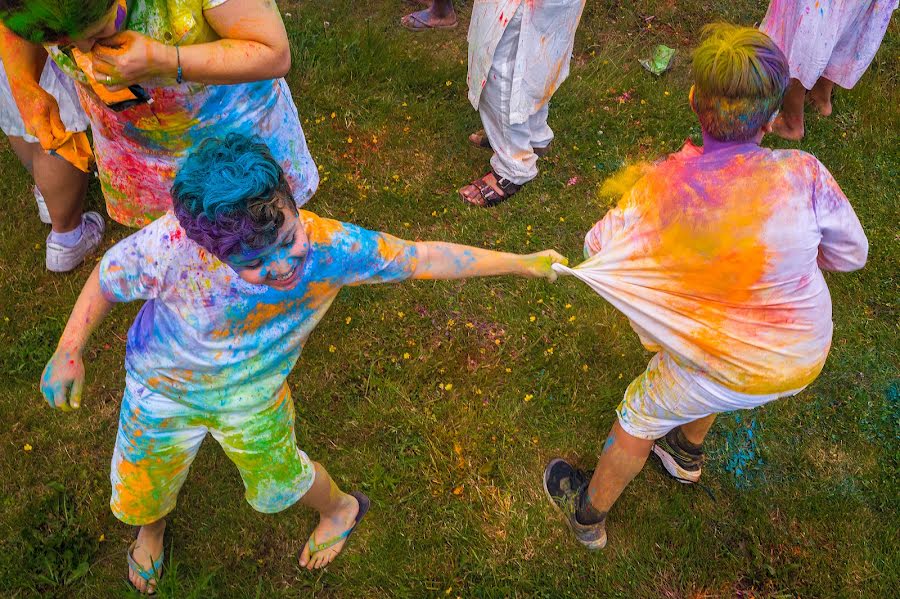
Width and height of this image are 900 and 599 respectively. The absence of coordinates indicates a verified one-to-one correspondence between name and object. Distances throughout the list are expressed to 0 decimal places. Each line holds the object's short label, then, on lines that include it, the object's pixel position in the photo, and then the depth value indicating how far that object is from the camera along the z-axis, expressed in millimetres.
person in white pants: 3426
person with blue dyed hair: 1689
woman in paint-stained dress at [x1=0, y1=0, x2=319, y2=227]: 1828
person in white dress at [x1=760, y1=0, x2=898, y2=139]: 4000
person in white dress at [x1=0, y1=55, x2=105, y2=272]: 2945
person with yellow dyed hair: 1983
